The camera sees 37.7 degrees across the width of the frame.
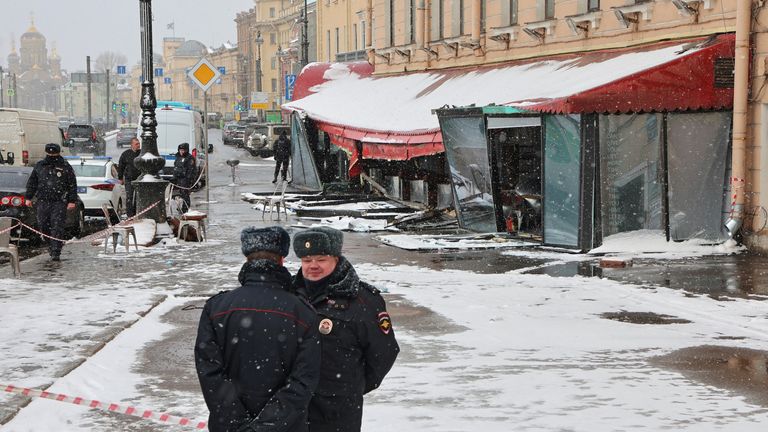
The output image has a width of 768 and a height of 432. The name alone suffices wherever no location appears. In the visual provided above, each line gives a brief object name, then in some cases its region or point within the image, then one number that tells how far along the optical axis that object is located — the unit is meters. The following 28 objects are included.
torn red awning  15.77
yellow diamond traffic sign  24.91
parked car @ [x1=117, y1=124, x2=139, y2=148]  70.16
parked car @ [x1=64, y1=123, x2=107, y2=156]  58.53
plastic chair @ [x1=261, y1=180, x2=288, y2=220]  23.09
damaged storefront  15.81
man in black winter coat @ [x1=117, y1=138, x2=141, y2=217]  23.30
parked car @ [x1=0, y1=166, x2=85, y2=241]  18.75
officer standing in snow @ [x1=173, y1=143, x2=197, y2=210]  24.12
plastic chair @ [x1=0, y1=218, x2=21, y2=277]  14.21
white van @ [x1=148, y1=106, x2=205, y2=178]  37.47
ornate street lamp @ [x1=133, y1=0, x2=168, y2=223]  19.38
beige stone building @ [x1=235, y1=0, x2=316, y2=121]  109.00
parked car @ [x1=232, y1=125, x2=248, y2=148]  75.44
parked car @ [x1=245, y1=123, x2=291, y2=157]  63.50
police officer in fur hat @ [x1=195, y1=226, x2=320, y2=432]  4.49
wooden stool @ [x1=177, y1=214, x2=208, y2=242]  18.45
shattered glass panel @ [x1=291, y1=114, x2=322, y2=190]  32.50
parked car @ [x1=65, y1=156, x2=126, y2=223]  23.03
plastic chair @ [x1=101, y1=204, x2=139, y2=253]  17.03
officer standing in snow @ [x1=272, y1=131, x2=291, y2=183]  36.50
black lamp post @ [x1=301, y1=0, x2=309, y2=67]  56.03
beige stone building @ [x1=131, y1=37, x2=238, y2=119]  157.62
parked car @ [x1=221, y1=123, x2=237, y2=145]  78.12
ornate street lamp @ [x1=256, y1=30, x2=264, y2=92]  101.22
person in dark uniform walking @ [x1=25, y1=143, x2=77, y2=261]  16.12
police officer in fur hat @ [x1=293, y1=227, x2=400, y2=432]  4.79
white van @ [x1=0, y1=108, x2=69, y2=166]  32.56
